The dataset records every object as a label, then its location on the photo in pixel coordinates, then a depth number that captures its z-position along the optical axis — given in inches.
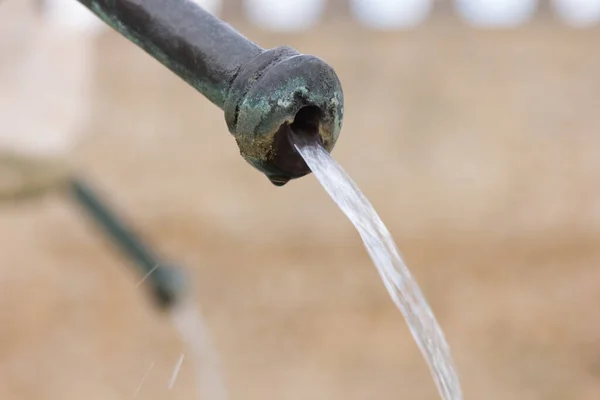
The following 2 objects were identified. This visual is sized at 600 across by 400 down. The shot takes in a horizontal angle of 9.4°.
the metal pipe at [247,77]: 54.5
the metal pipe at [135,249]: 112.1
